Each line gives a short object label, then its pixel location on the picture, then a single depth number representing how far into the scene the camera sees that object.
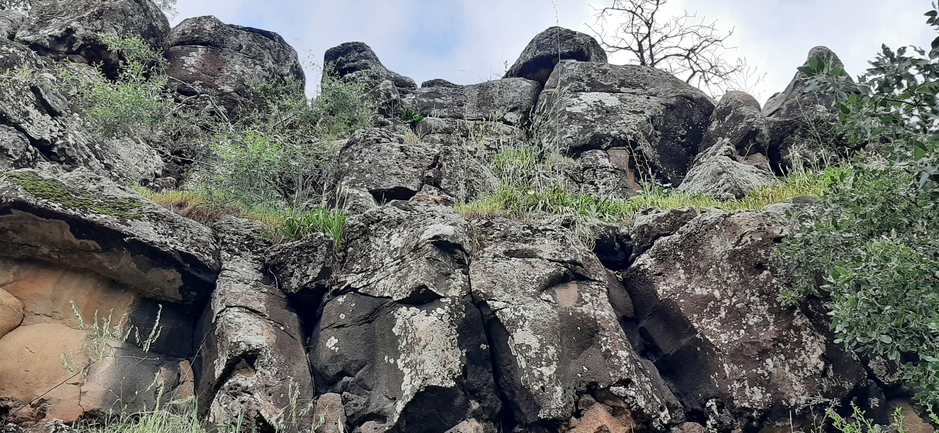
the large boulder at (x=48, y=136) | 7.10
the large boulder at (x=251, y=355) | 4.95
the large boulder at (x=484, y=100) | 12.10
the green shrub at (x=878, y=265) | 4.42
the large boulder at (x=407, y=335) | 4.98
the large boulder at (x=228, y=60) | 12.00
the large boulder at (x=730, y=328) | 5.20
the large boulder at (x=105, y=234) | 5.40
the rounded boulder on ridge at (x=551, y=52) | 12.94
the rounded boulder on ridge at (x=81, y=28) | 10.80
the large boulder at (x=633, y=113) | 10.40
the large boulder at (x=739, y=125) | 9.91
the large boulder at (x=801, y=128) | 9.23
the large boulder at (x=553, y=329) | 5.04
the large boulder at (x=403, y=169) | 7.94
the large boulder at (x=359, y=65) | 13.98
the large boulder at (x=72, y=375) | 4.92
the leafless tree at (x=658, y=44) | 15.15
